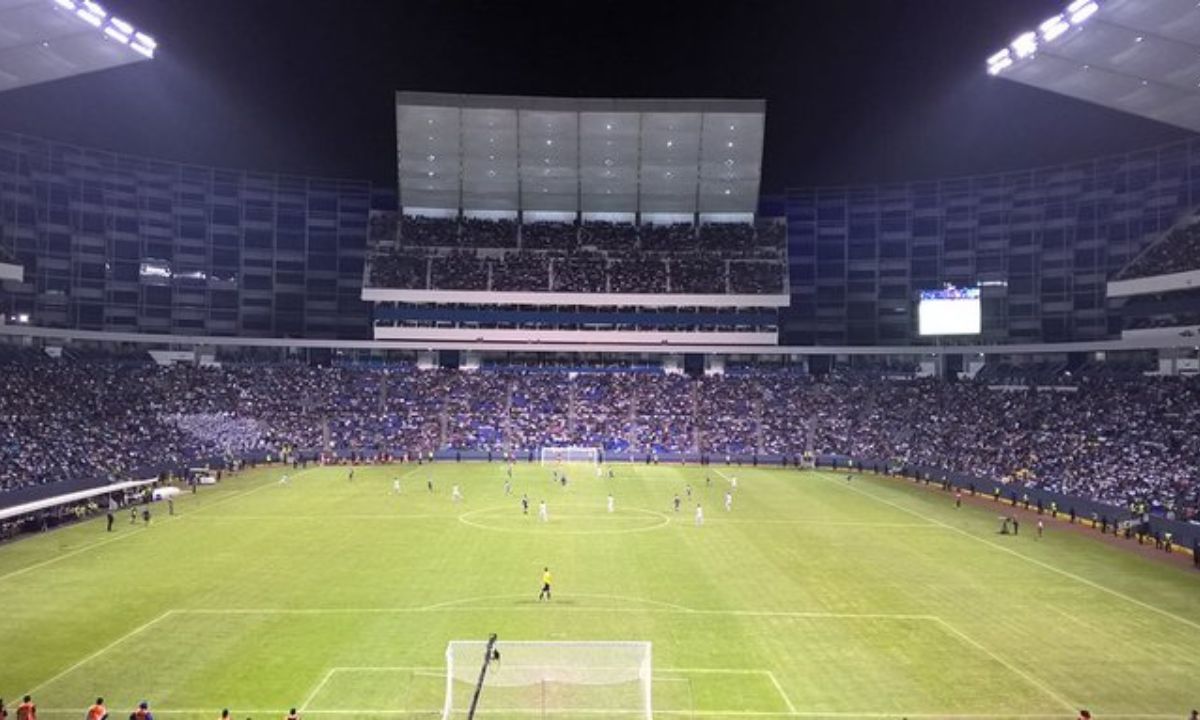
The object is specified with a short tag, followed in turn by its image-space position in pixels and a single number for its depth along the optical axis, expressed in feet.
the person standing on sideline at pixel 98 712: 64.23
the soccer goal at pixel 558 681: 71.36
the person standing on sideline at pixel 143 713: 63.70
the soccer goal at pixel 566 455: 283.18
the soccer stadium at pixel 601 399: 88.28
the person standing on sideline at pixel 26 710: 65.10
